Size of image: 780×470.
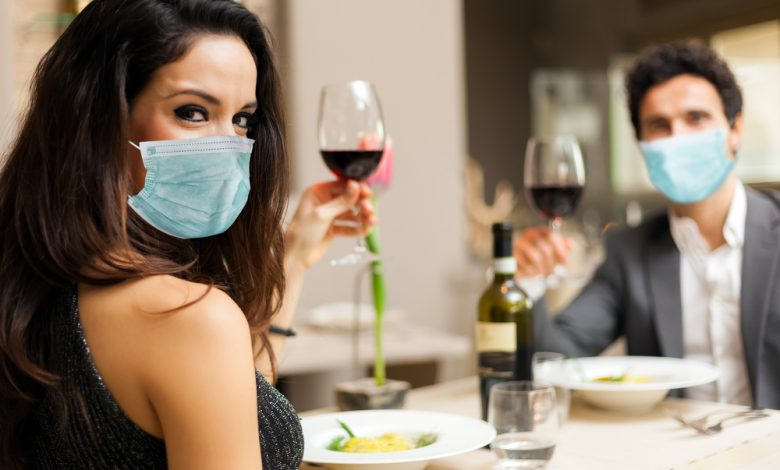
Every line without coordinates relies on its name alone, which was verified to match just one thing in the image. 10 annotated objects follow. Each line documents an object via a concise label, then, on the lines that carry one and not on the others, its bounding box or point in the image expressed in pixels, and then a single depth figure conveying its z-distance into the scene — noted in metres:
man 2.34
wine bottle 1.97
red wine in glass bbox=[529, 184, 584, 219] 2.24
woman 1.57
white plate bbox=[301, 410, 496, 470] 1.73
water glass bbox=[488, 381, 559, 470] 1.80
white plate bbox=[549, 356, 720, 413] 2.02
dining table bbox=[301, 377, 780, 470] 1.81
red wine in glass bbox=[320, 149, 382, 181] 2.00
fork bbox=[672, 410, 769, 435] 1.93
